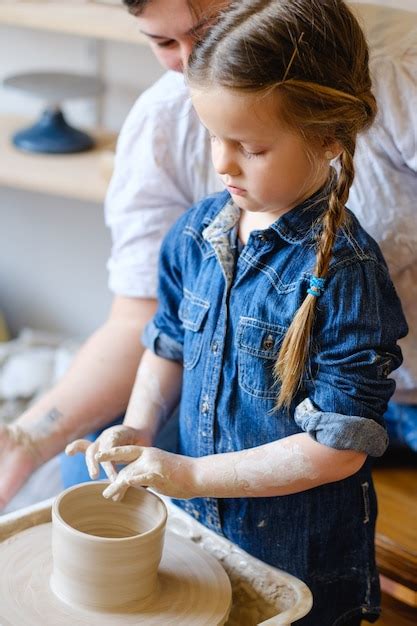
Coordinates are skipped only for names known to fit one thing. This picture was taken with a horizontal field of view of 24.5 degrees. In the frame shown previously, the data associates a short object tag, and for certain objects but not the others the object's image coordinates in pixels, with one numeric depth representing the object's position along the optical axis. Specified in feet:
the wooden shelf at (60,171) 6.42
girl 3.18
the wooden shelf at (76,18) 6.04
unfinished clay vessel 3.28
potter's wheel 3.34
